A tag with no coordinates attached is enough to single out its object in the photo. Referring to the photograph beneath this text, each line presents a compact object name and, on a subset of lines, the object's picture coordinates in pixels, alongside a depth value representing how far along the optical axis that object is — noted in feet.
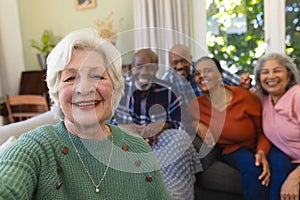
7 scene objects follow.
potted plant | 13.07
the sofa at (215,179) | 6.49
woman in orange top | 6.06
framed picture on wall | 12.80
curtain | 11.15
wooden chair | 9.71
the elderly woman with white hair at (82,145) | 2.56
